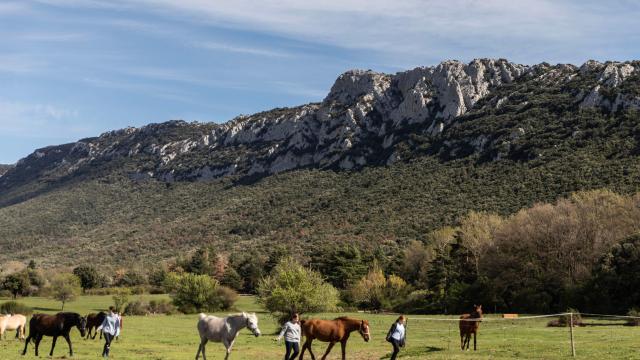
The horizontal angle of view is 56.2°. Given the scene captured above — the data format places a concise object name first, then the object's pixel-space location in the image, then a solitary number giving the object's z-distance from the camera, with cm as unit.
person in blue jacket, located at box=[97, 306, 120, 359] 2445
